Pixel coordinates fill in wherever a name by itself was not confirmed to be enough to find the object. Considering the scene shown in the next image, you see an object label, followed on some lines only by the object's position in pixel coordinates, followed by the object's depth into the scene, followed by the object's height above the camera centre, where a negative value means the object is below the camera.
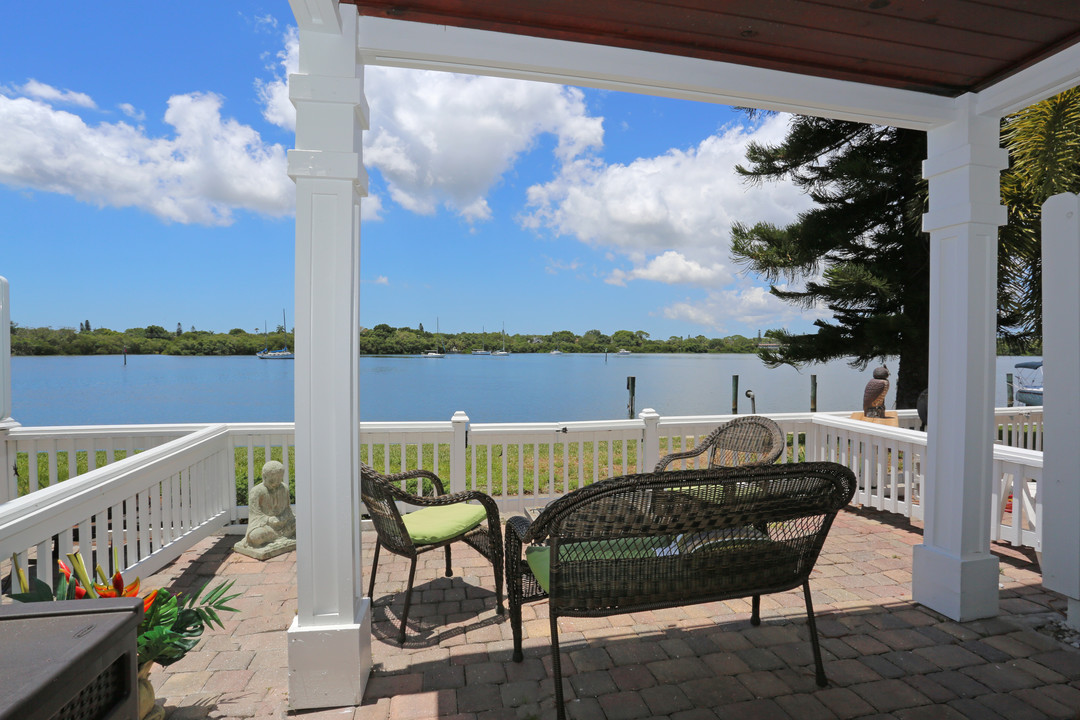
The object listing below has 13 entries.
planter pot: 1.65 -1.07
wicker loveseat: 1.71 -0.66
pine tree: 8.35 +1.86
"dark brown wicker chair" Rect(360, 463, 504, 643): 2.33 -0.83
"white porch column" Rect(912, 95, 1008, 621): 2.48 -0.01
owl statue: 4.87 -0.35
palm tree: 4.51 +1.66
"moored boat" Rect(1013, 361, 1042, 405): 9.40 -0.45
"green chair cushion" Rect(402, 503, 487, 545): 2.48 -0.83
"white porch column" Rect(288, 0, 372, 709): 1.83 -0.03
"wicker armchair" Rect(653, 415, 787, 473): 3.46 -0.57
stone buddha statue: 3.33 -1.05
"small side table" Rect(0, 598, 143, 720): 0.85 -0.54
